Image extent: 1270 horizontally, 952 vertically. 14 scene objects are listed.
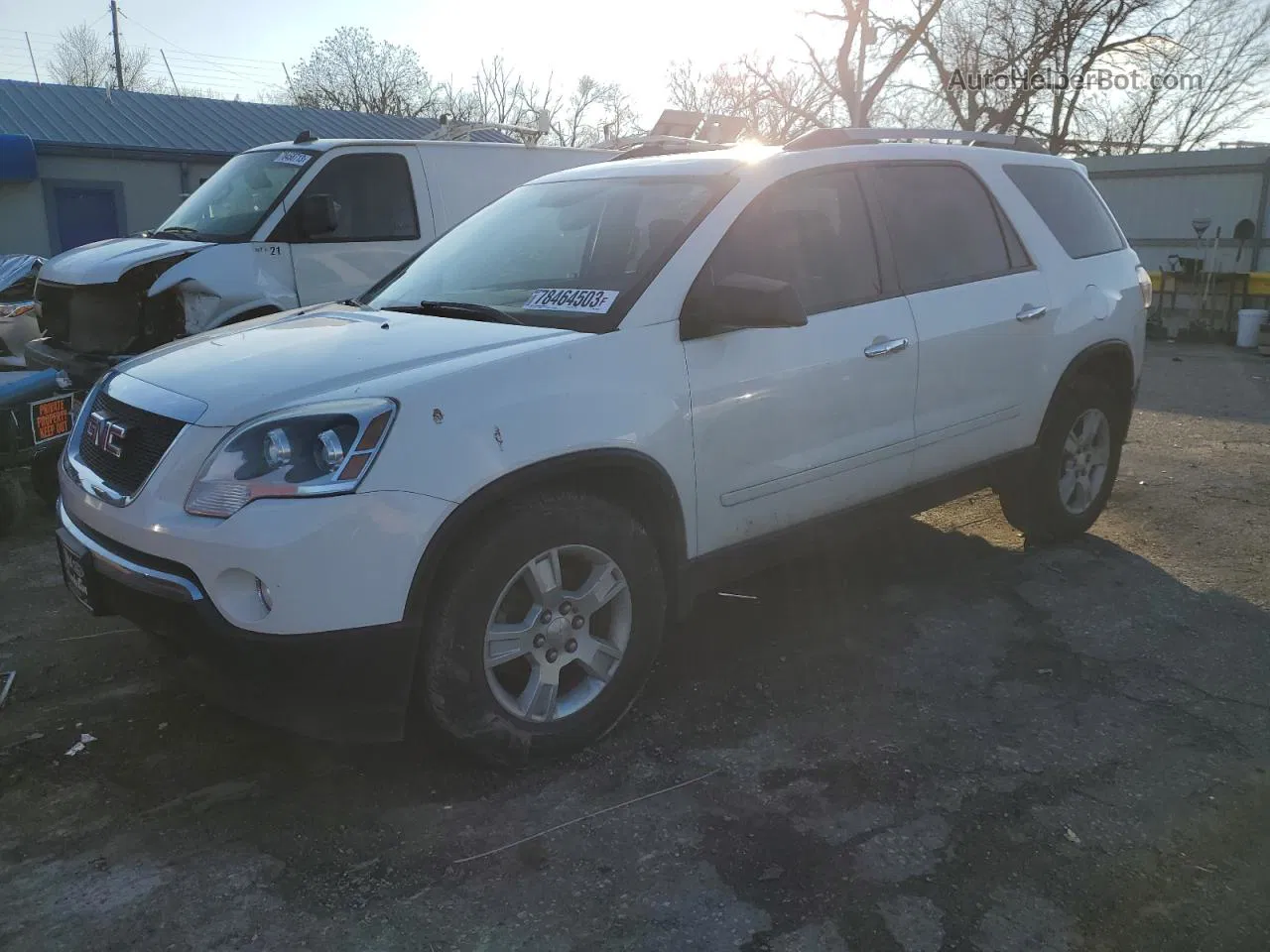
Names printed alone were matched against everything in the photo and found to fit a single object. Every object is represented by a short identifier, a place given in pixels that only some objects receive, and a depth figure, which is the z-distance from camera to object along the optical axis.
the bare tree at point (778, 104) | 29.30
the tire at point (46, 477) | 6.03
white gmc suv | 2.77
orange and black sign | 5.68
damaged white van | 6.65
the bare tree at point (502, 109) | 50.31
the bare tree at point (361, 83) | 48.06
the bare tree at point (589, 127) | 45.84
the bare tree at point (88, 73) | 56.06
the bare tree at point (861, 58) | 23.77
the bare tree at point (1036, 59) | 30.14
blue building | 19.98
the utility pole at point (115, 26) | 50.76
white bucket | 15.56
